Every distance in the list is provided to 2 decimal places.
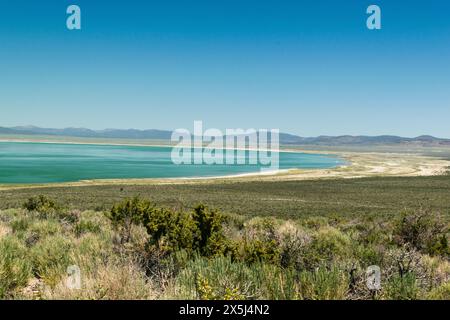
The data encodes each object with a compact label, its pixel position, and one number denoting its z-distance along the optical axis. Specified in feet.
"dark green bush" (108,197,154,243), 33.16
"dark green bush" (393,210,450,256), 32.68
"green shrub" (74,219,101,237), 34.33
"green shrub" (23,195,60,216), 51.32
